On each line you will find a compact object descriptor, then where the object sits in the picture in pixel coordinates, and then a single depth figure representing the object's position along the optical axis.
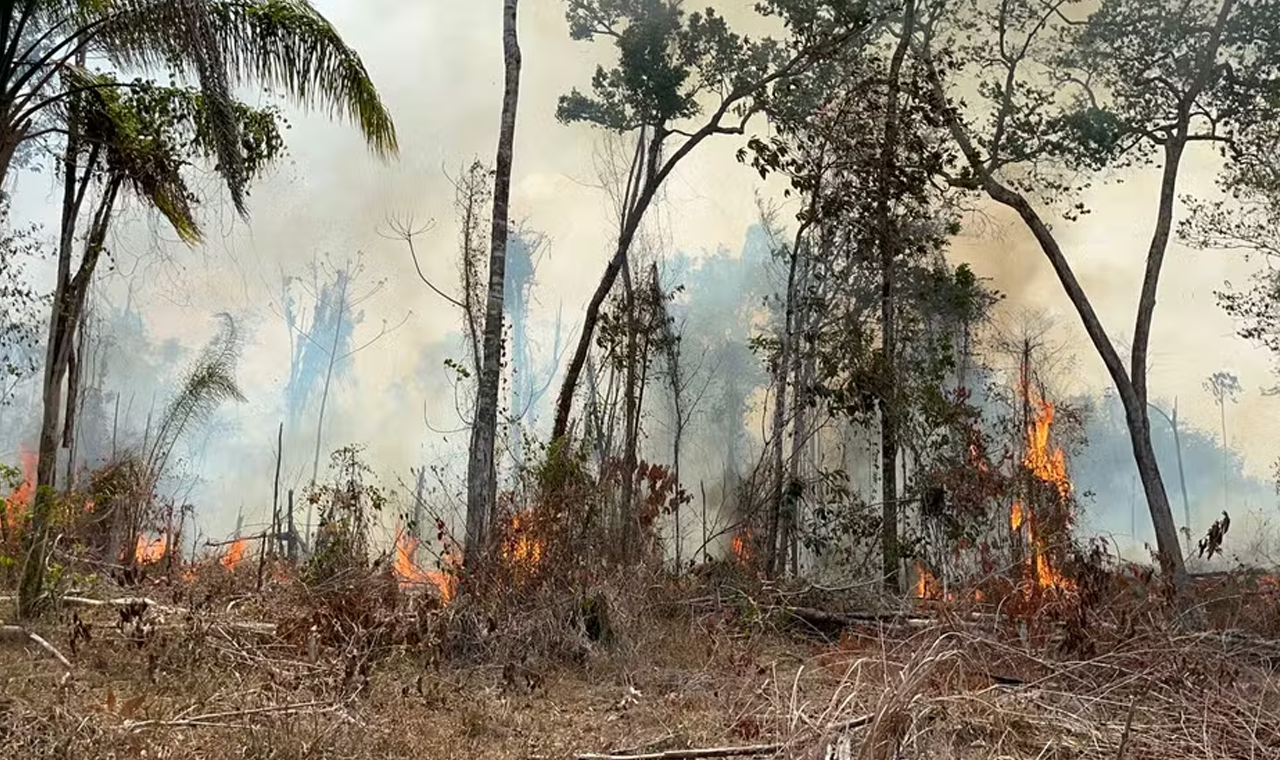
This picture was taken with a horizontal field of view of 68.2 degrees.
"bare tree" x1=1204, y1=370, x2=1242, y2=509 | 15.62
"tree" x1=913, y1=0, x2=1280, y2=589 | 10.47
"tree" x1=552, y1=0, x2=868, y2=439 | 11.43
